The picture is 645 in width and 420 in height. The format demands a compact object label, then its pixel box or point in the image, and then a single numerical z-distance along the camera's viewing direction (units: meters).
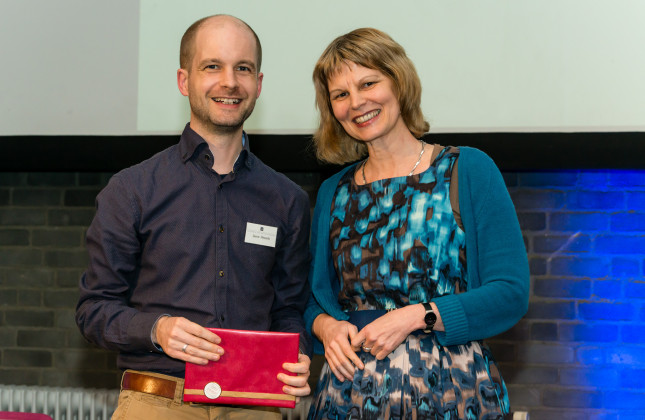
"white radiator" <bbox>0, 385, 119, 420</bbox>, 4.02
